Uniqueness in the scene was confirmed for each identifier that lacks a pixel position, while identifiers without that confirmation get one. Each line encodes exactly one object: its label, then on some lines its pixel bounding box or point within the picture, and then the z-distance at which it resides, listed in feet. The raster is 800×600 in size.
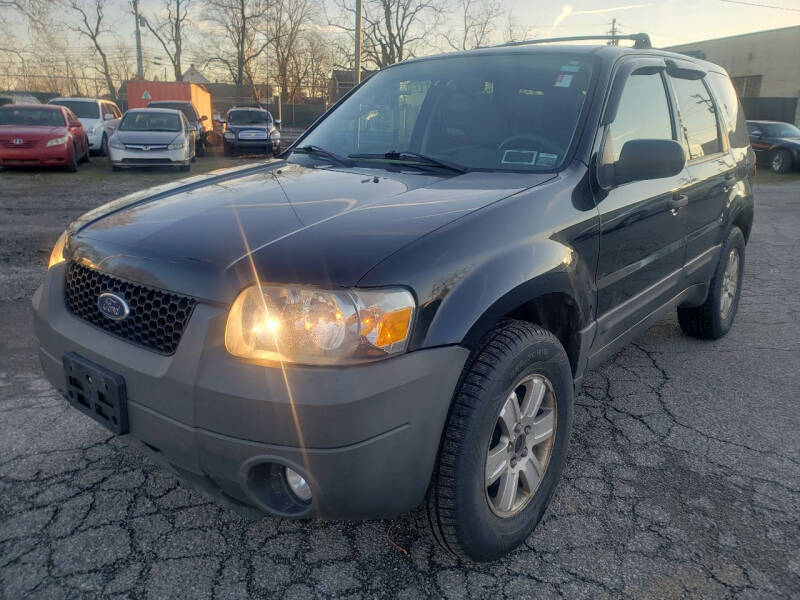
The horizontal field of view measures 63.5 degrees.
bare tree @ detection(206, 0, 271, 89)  151.53
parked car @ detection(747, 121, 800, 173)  59.11
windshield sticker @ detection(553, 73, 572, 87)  9.53
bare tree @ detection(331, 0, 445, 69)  142.67
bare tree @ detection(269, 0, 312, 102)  149.18
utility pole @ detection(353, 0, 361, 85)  68.90
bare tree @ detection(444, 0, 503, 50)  145.39
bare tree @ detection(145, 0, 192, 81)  159.43
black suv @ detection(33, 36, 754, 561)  5.70
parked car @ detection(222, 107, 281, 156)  64.85
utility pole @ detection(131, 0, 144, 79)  124.86
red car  42.24
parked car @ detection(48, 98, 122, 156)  56.95
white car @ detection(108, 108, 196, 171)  45.32
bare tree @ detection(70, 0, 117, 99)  160.66
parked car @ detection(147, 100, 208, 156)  62.76
